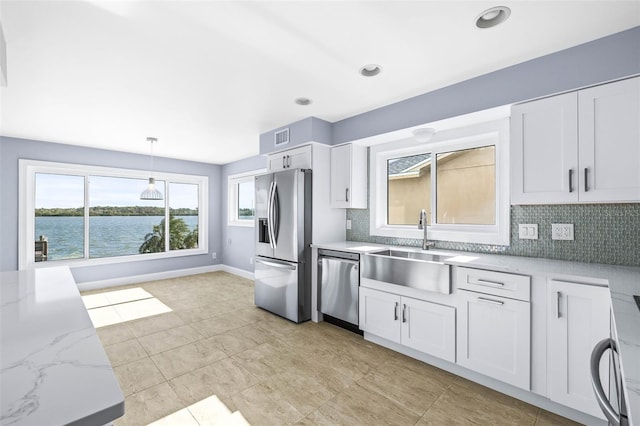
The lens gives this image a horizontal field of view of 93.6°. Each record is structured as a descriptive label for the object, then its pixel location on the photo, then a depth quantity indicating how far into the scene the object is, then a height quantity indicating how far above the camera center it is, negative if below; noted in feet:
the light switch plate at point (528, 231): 8.05 -0.49
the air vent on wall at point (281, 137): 12.78 +3.30
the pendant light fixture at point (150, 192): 15.18 +1.05
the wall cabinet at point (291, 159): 12.01 +2.29
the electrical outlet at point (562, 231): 7.52 -0.46
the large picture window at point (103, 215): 15.12 -0.15
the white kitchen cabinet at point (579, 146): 6.12 +1.48
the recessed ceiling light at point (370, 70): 7.78 +3.80
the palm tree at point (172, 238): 19.19 -1.65
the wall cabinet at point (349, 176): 11.66 +1.45
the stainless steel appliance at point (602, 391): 2.46 -1.61
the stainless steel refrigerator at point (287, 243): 11.49 -1.21
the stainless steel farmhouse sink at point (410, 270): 7.91 -1.65
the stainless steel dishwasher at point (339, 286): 10.25 -2.62
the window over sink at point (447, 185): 8.96 +0.96
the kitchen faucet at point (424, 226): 10.07 -0.46
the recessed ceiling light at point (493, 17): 5.69 +3.85
